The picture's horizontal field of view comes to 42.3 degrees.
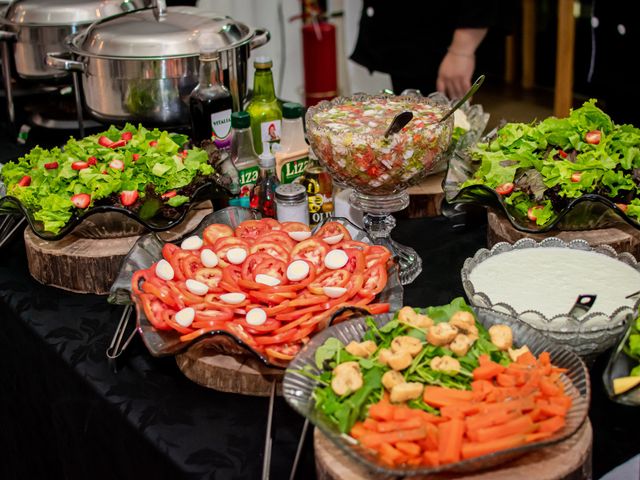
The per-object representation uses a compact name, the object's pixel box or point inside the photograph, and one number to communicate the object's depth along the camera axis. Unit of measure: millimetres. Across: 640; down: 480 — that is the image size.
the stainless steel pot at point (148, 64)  1889
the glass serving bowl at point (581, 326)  1152
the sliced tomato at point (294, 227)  1450
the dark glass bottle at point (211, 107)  1816
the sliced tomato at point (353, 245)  1385
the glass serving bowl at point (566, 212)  1465
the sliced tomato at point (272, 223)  1473
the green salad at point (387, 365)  975
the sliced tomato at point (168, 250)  1391
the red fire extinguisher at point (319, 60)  4352
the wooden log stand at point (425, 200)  1791
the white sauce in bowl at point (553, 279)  1264
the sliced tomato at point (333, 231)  1414
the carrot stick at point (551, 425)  933
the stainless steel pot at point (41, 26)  2252
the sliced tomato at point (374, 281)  1284
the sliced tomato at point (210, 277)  1308
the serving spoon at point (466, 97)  1388
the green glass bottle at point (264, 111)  1832
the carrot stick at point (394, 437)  917
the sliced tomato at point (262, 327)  1196
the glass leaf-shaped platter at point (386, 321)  896
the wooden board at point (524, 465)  938
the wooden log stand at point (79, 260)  1559
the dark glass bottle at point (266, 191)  1622
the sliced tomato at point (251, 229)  1463
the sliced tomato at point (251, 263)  1309
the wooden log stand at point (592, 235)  1513
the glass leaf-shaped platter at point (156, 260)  1171
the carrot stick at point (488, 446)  898
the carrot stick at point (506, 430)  910
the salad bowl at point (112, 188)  1568
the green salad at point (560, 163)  1525
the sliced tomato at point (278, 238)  1396
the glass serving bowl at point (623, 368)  1030
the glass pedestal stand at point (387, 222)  1521
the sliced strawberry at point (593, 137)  1609
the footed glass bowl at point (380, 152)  1403
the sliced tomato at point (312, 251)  1352
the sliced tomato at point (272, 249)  1355
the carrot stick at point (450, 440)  895
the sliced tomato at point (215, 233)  1455
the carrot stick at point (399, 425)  927
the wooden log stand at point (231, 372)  1213
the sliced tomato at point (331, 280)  1273
